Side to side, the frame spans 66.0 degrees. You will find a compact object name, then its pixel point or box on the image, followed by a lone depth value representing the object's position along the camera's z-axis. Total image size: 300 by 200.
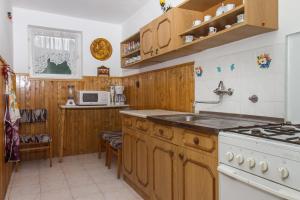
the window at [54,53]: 3.79
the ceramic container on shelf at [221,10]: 1.73
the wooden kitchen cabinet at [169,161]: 1.41
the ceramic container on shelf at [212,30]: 1.85
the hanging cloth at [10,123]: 2.52
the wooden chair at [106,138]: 3.30
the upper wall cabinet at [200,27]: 1.54
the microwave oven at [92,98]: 3.70
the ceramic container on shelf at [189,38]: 2.10
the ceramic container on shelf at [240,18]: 1.54
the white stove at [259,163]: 0.93
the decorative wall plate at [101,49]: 4.18
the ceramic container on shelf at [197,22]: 1.98
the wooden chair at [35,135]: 3.28
